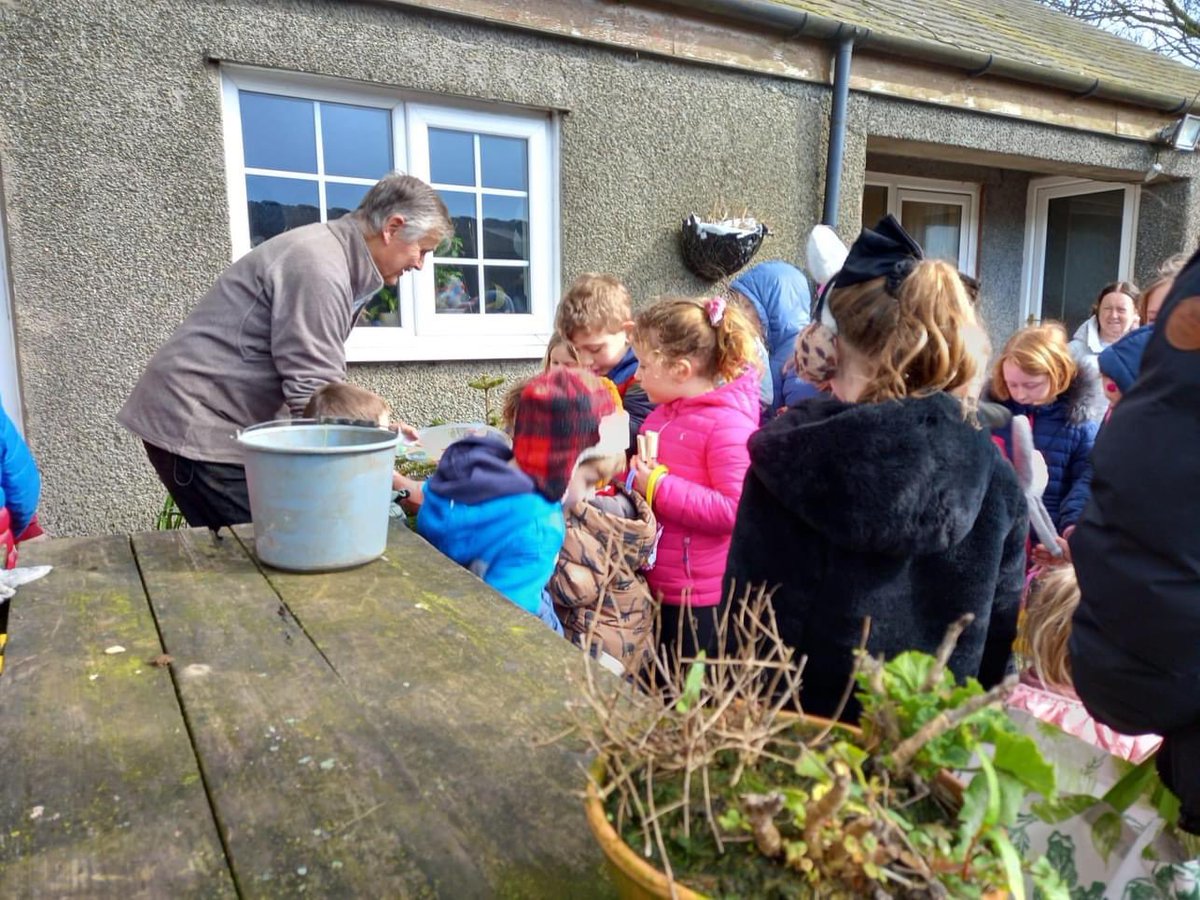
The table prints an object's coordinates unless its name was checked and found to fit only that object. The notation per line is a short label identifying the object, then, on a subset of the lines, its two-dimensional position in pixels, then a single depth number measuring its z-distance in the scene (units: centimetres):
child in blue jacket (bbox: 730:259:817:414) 374
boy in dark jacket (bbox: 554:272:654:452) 285
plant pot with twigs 58
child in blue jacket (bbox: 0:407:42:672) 258
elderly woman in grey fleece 244
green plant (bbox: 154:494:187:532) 325
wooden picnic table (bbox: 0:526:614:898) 84
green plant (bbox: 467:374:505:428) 344
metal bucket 168
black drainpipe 503
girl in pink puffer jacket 224
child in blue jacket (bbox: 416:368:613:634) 177
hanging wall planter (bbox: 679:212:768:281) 469
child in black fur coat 130
